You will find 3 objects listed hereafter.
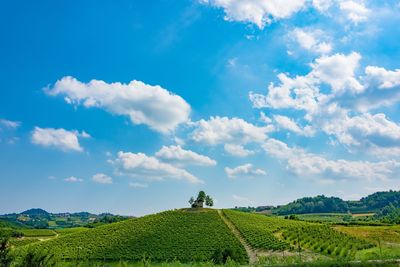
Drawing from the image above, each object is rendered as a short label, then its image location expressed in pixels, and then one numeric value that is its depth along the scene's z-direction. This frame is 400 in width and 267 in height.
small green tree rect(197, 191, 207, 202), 109.44
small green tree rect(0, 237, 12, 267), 22.58
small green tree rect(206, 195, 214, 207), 108.99
